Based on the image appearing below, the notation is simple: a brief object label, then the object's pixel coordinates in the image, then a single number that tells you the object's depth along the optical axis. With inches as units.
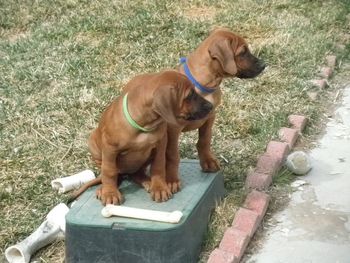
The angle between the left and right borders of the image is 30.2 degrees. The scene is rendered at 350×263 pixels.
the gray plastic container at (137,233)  131.9
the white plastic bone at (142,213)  131.9
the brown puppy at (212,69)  143.9
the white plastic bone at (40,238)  148.1
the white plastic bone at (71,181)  168.8
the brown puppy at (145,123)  130.4
